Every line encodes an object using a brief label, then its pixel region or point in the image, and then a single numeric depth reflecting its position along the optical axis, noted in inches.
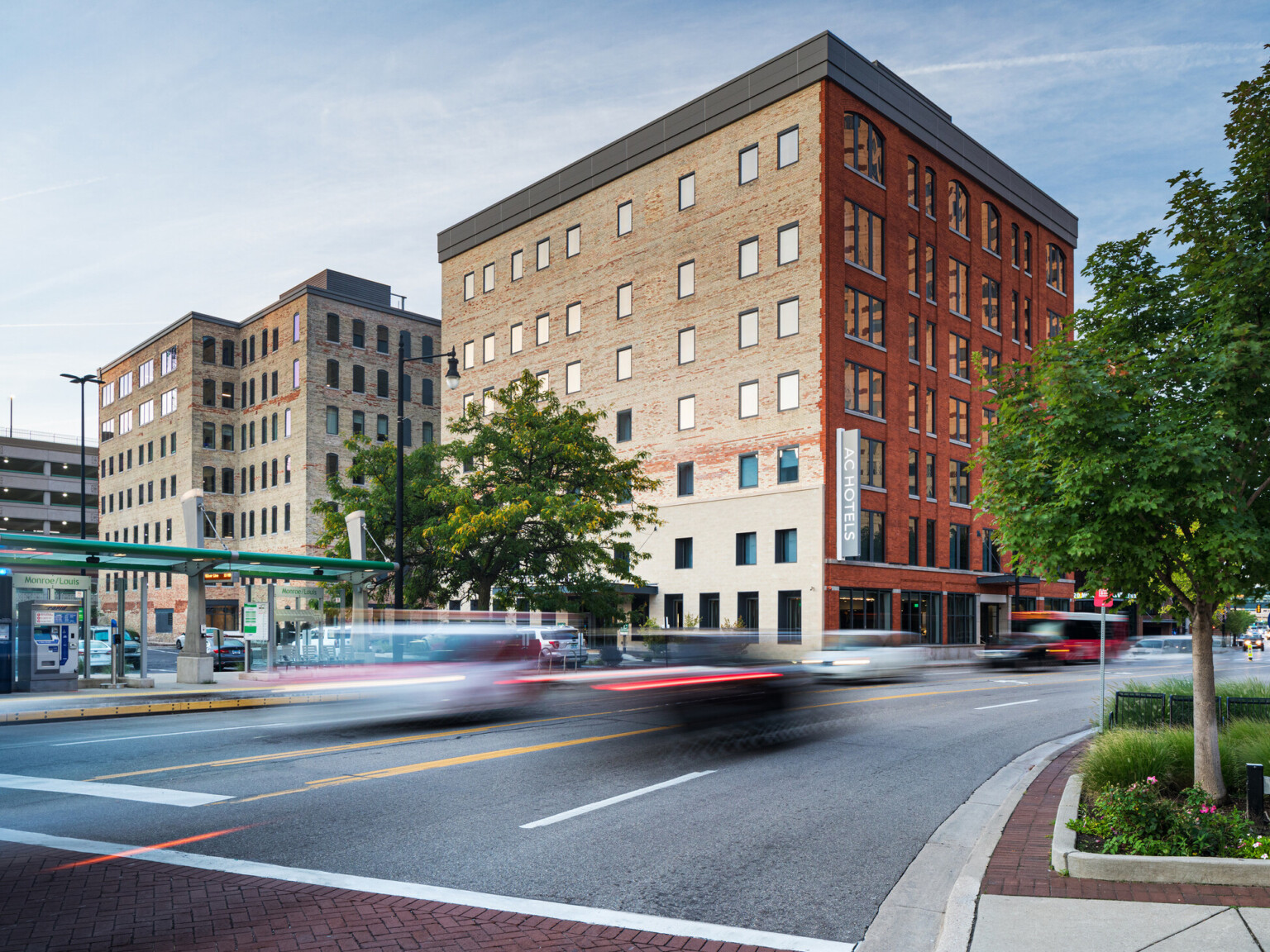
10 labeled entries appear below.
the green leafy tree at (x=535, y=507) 1233.4
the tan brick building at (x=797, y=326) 1603.1
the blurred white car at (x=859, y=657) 775.2
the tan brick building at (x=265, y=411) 2460.6
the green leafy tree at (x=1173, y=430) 338.0
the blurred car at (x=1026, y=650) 1491.1
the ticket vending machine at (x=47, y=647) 981.8
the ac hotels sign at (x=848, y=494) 1544.0
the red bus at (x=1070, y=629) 1566.2
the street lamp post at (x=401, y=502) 1121.4
